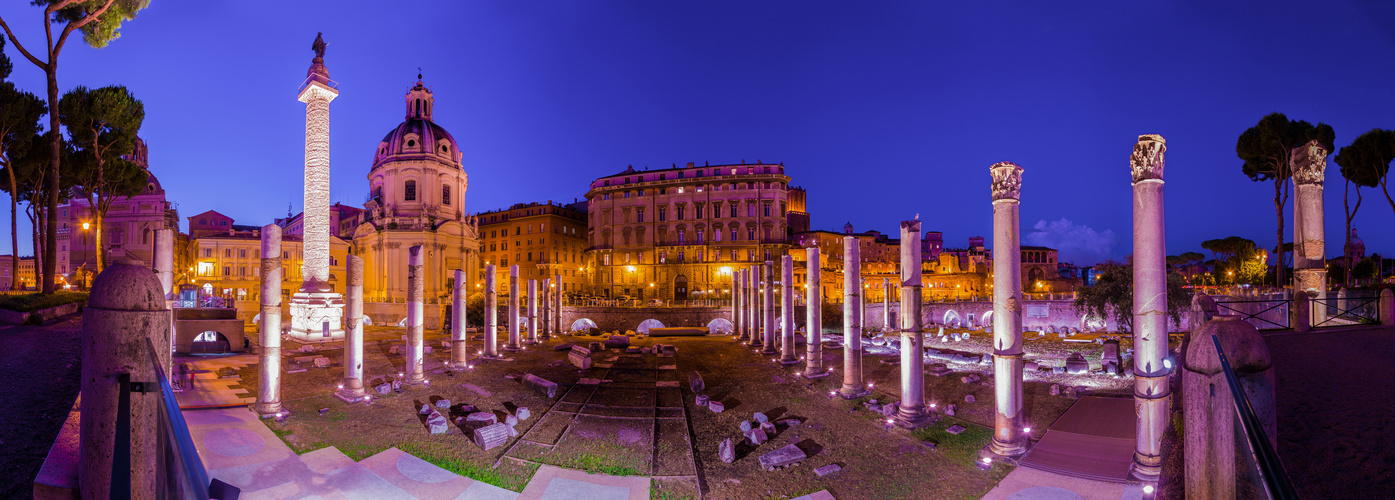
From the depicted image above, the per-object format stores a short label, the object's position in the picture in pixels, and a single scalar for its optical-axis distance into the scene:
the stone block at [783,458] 8.14
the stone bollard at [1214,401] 3.25
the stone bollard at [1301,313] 13.99
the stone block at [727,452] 8.43
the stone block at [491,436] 8.80
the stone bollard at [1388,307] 13.95
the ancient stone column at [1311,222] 14.78
